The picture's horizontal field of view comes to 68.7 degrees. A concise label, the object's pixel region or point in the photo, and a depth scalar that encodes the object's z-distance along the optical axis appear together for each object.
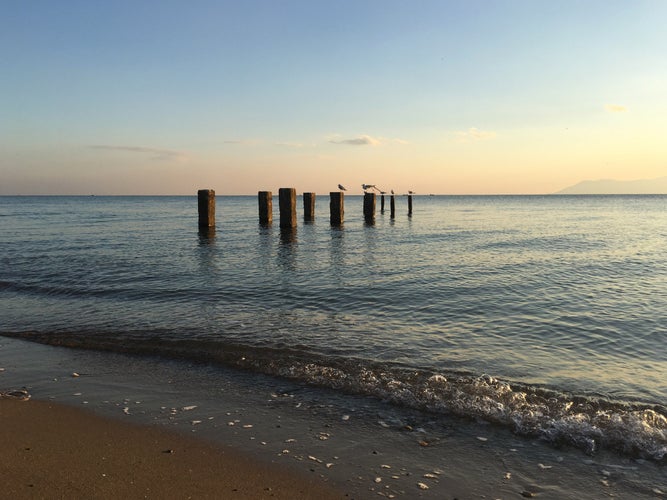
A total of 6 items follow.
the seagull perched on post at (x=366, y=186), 41.22
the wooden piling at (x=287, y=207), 28.59
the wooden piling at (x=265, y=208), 32.06
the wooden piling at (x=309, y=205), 35.84
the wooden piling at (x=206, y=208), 27.27
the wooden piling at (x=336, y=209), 32.72
